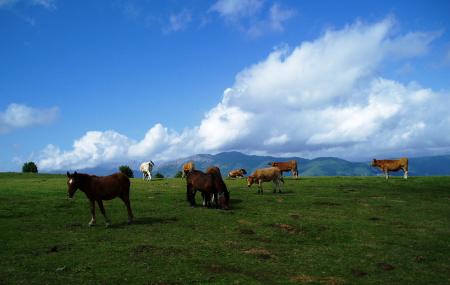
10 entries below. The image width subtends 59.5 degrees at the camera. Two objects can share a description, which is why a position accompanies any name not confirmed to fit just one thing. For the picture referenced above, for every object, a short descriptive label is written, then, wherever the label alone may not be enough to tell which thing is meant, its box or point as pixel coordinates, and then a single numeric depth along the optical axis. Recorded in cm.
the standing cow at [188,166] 4856
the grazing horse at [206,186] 2656
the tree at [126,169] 6704
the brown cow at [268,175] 3541
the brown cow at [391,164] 5100
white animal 5162
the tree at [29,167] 6825
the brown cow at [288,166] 5147
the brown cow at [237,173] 5644
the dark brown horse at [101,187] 2080
